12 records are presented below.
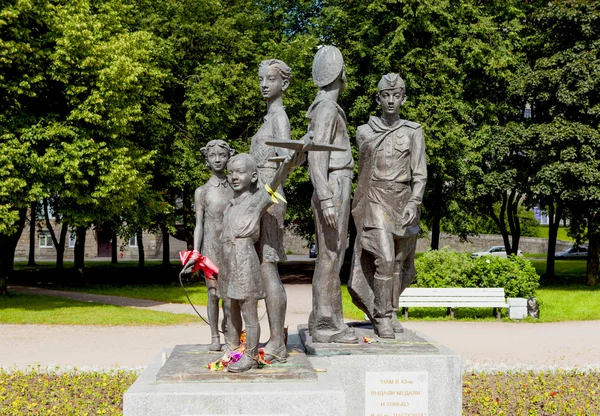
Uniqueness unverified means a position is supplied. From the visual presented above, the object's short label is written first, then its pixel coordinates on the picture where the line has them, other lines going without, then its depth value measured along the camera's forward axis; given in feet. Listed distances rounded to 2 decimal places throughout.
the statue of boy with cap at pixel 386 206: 22.91
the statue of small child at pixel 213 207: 22.68
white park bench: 49.90
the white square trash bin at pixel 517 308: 50.83
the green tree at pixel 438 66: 75.92
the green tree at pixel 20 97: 54.90
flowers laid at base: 18.03
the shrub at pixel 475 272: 52.65
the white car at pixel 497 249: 154.96
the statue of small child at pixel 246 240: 18.15
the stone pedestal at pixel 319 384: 16.35
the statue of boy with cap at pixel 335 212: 21.93
